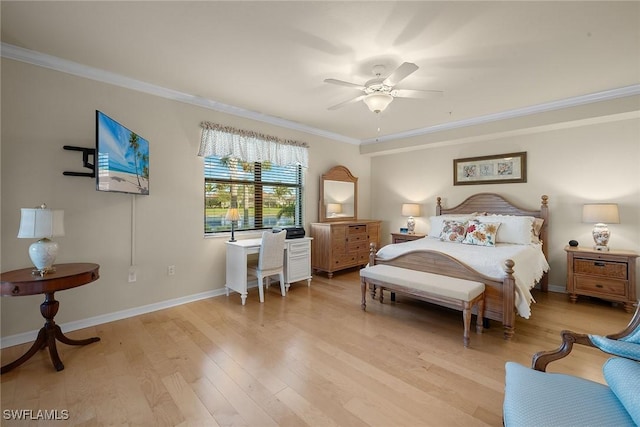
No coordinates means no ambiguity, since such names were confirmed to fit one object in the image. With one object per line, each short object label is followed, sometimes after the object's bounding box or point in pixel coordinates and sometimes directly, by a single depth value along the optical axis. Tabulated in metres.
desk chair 3.54
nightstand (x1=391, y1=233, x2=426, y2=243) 4.94
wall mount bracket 2.69
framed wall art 4.29
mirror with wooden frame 5.09
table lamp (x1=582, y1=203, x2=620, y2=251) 3.36
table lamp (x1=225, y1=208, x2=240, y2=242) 3.75
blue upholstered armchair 1.01
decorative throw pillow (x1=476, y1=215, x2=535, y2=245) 3.67
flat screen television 2.32
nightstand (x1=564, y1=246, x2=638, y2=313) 3.22
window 3.85
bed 2.58
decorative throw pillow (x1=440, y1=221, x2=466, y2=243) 3.89
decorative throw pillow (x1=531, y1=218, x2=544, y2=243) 3.85
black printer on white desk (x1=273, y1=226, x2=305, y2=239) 4.15
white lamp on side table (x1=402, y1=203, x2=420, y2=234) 5.19
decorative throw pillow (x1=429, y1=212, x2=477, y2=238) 4.31
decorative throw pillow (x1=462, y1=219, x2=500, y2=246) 3.62
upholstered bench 2.49
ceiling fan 2.70
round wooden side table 2.00
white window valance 3.65
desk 3.50
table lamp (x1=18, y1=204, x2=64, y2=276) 2.08
